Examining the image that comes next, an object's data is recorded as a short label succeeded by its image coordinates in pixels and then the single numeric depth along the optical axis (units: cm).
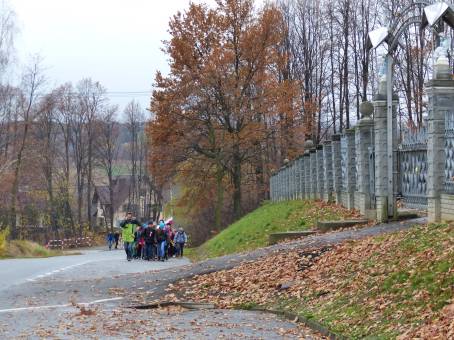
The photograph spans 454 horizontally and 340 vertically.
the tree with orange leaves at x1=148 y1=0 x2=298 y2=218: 4378
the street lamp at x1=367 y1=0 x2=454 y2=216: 1814
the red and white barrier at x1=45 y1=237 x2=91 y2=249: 6838
